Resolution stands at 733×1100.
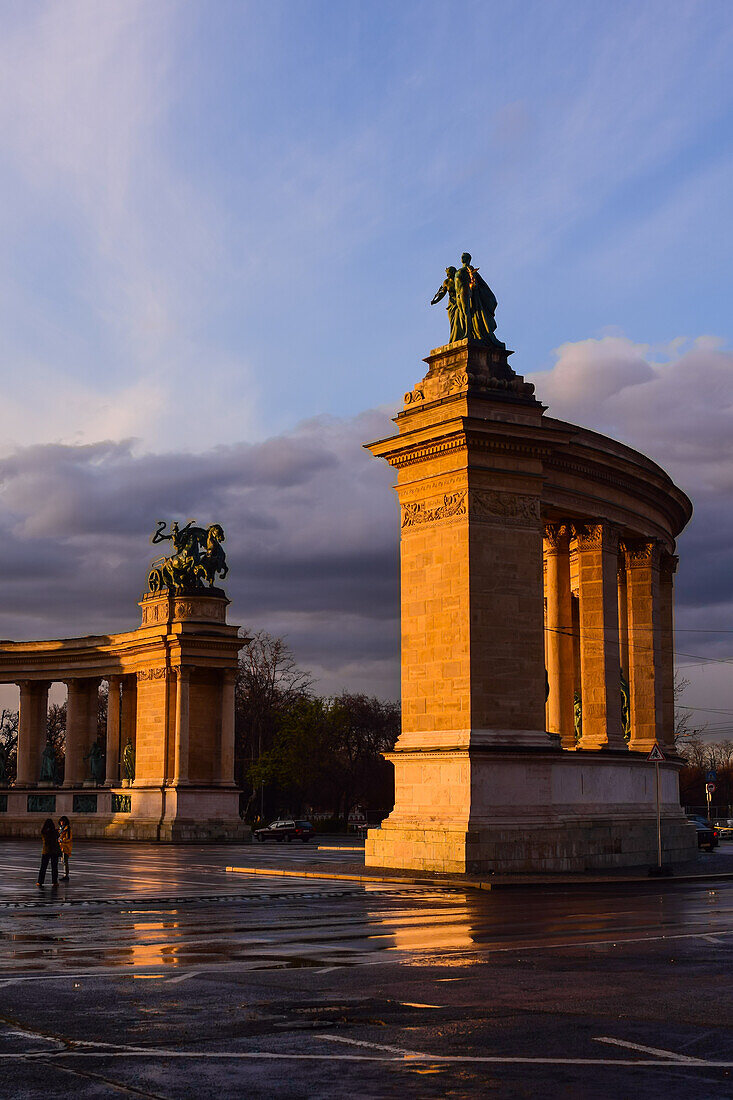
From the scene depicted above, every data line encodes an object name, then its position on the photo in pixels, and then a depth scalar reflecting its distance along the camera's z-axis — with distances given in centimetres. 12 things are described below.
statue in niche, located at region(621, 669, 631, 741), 4547
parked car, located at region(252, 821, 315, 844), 7550
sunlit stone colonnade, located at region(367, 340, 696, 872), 3425
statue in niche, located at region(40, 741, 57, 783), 8356
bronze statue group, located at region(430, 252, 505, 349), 3838
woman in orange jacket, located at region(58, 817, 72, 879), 3616
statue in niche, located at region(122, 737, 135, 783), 7725
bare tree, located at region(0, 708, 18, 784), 12144
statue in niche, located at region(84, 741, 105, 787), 8000
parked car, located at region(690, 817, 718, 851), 6172
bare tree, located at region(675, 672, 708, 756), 8669
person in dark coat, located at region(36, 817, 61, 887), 3238
